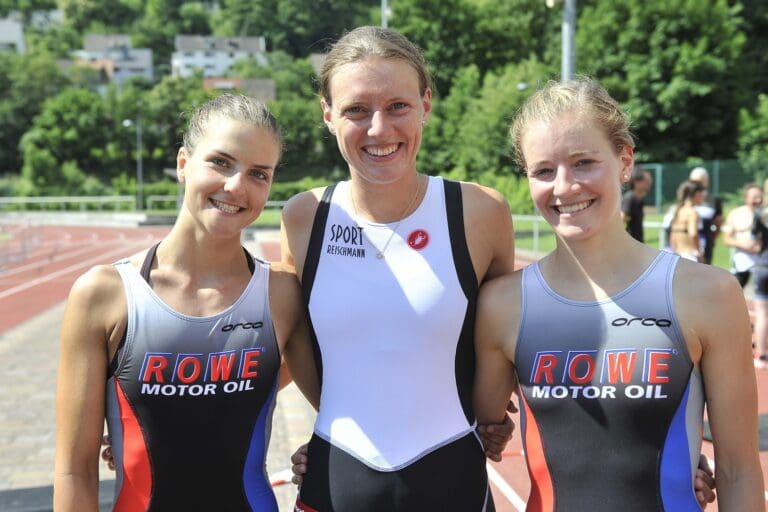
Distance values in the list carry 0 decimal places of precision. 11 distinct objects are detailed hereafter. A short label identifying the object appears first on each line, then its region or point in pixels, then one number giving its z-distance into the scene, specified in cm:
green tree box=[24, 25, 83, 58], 11025
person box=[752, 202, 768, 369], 793
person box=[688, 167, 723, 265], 890
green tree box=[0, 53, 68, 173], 7275
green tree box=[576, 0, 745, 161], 3772
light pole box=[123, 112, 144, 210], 5041
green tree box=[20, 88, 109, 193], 6862
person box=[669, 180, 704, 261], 862
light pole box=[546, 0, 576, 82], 1073
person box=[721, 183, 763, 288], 850
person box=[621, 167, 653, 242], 819
